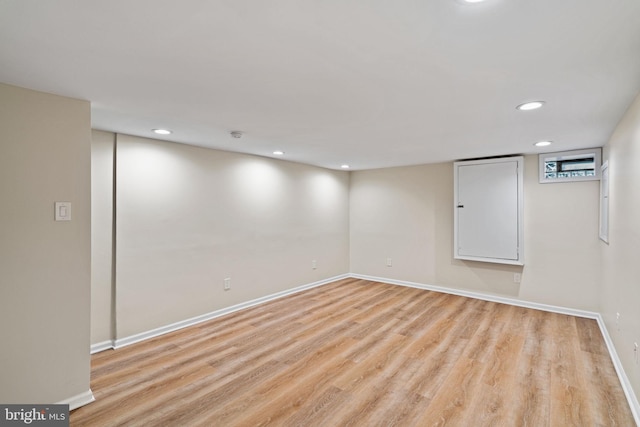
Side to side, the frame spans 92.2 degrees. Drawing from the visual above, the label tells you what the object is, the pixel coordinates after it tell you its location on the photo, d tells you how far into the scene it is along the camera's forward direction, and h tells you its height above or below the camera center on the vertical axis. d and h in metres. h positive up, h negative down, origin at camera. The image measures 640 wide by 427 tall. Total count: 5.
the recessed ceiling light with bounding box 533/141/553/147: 3.46 +0.83
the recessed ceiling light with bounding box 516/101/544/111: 2.18 +0.80
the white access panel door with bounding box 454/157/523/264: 4.30 +0.08
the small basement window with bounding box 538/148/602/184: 3.81 +0.65
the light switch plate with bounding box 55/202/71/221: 2.10 +0.02
